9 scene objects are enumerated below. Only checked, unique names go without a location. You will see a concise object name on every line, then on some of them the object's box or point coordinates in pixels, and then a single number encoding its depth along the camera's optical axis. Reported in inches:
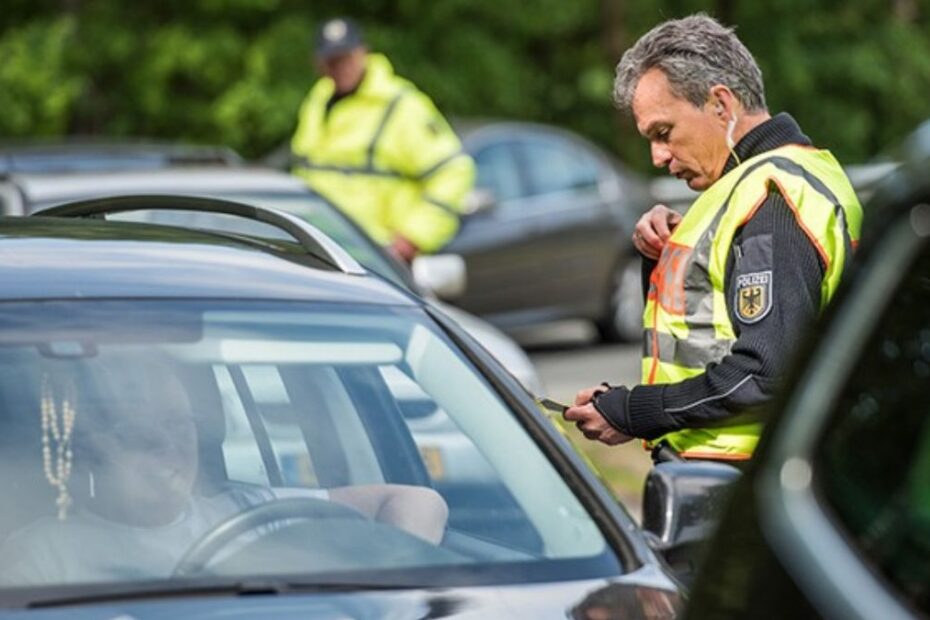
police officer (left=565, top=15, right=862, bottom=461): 333.9
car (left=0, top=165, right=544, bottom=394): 610.0
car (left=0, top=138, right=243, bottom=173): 672.3
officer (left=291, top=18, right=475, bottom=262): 744.5
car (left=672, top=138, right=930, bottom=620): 175.9
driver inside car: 281.5
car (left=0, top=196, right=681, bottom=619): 277.2
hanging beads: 292.1
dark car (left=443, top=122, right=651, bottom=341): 1119.2
